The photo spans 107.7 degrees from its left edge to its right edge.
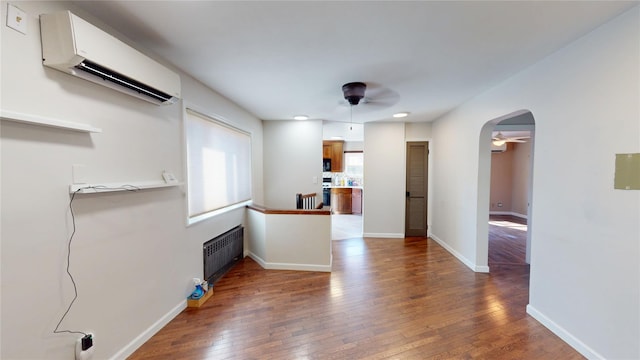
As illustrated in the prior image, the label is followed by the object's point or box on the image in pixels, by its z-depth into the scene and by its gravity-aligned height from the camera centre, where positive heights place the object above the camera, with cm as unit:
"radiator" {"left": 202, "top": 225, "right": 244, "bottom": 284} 274 -109
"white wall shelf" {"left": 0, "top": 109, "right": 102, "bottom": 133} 105 +25
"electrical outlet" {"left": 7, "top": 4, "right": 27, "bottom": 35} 112 +74
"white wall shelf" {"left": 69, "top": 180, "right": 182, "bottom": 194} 136 -11
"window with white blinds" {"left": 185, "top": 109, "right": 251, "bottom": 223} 253 +6
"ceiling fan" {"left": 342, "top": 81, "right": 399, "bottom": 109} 254 +95
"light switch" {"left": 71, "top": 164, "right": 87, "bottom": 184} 137 -1
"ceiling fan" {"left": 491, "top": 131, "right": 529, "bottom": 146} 559 +76
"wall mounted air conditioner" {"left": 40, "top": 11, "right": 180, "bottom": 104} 122 +67
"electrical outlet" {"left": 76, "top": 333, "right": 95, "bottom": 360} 140 -107
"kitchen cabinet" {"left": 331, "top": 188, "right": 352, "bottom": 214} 759 -98
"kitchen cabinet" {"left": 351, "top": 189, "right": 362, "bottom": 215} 765 -105
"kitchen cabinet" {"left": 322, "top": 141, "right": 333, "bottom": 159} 747 +58
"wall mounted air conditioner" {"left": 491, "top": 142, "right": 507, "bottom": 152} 701 +60
